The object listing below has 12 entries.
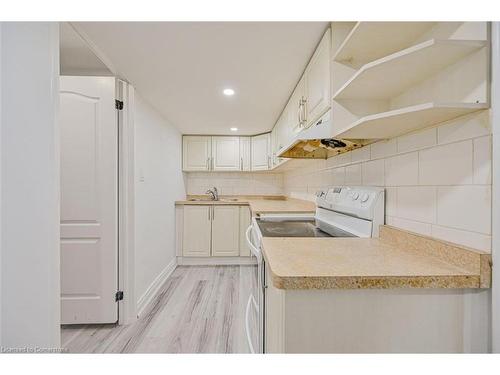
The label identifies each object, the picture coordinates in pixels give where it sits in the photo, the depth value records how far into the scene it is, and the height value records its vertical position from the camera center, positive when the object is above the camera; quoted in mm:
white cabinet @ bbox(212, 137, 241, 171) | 3807 +520
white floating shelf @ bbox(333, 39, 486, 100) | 720 +424
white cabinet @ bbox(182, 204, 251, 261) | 3455 -639
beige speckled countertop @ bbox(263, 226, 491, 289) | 677 -253
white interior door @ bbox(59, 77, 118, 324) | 1816 -73
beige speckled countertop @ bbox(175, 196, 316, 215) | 2172 -217
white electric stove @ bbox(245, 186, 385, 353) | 1218 -228
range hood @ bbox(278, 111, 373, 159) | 1283 +275
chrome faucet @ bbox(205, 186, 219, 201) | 3889 -117
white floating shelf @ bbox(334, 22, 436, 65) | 894 +601
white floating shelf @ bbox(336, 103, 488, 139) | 714 +239
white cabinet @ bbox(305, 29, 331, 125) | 1281 +620
